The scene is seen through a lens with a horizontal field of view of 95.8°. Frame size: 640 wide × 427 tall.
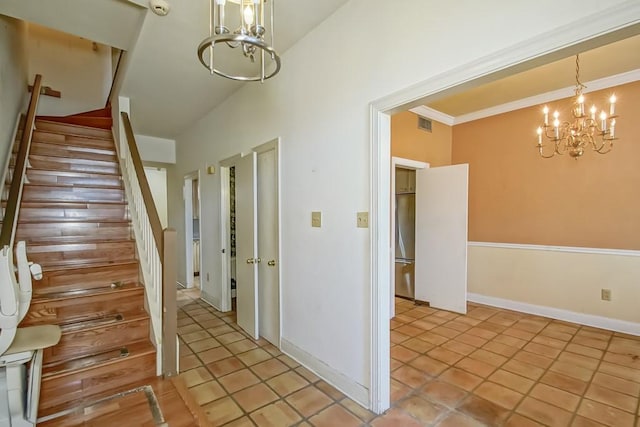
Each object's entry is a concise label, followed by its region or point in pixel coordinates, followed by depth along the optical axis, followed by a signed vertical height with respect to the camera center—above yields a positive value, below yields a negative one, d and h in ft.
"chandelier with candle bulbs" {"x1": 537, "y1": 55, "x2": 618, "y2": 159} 9.51 +2.76
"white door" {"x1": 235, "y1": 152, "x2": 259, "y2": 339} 10.51 -1.36
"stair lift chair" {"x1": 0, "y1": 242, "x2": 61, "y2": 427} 4.43 -2.18
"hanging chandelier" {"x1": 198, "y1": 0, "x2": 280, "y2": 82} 4.00 +4.93
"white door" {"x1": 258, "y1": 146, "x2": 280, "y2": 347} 9.86 -1.27
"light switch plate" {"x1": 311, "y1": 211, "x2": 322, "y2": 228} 8.10 -0.24
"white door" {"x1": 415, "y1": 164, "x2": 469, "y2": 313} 12.67 -1.23
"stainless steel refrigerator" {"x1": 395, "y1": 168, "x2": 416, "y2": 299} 15.07 -1.24
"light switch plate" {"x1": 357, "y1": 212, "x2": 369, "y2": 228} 6.76 -0.21
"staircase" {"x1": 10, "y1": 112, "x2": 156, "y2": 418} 6.63 -1.59
